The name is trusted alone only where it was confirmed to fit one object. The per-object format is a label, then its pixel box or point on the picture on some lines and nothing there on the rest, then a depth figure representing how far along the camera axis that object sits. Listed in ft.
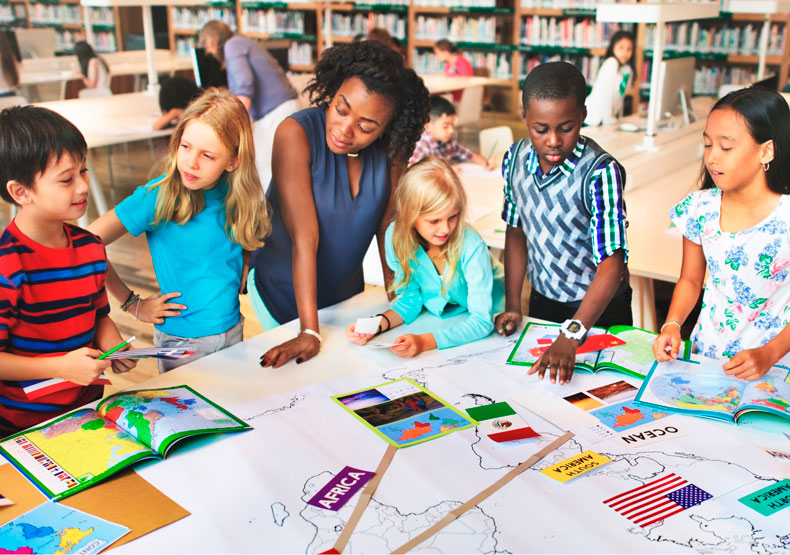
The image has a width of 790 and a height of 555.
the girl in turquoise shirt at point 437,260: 5.97
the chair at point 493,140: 14.80
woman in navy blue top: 5.83
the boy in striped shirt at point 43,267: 4.58
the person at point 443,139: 13.24
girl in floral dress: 5.17
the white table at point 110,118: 15.46
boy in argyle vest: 5.41
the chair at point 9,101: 18.56
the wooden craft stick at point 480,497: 3.63
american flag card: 3.84
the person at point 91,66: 22.13
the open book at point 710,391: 4.74
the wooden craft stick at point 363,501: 3.62
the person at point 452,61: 25.16
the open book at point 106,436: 4.04
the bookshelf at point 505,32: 24.80
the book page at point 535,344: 5.49
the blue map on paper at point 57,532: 3.52
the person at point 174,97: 16.01
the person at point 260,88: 15.12
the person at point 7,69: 18.29
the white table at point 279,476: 3.65
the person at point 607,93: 14.20
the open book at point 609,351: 5.39
